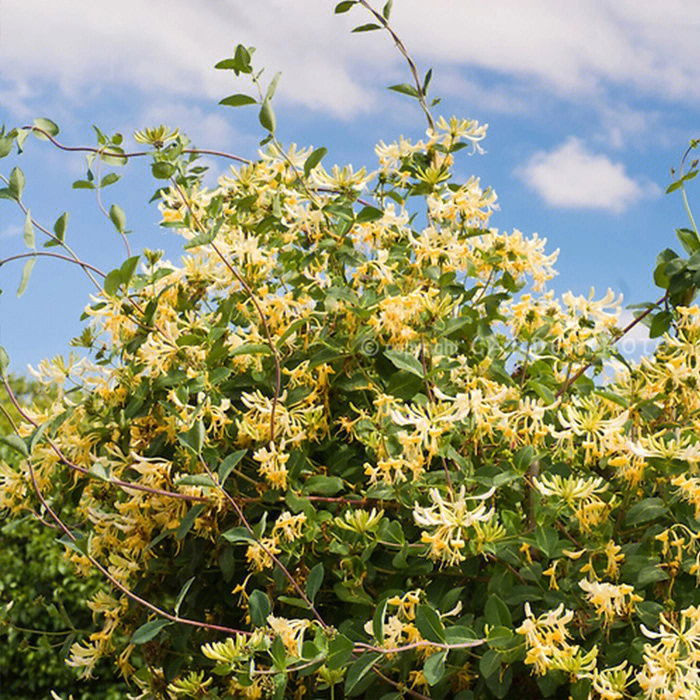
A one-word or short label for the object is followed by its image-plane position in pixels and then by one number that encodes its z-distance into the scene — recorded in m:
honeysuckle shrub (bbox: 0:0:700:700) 1.83
